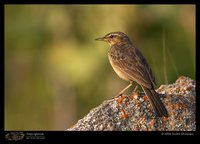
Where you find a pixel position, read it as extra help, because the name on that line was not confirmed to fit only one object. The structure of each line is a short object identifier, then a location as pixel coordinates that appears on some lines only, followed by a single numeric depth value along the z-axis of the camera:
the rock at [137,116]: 10.57
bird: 10.84
